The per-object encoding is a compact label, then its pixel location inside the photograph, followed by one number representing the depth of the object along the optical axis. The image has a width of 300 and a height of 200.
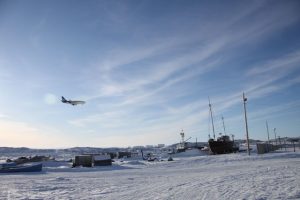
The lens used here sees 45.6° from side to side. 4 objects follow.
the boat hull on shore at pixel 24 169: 39.93
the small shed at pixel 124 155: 94.51
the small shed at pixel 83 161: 52.74
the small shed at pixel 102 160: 53.00
